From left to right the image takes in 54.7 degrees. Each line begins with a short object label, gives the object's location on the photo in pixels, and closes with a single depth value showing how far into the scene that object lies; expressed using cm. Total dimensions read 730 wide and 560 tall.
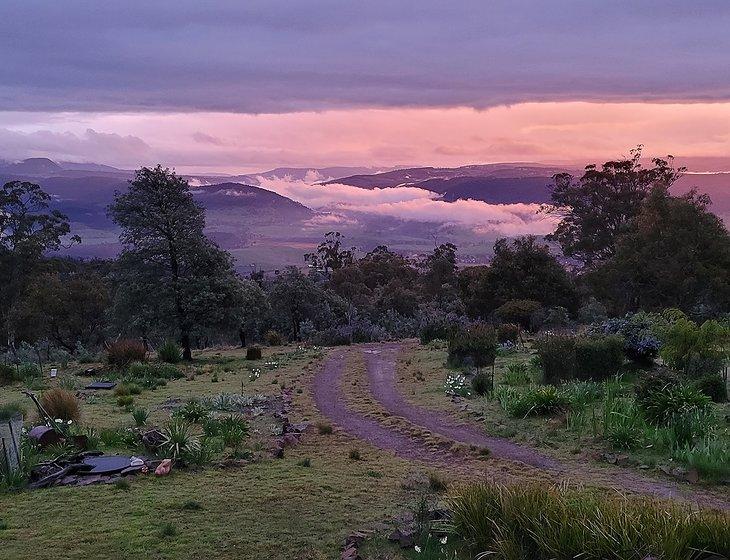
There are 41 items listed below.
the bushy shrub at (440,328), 2962
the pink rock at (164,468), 979
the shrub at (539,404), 1333
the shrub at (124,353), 2275
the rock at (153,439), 1084
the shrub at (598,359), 1602
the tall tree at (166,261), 2642
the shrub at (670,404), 1175
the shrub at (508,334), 2663
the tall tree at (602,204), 4531
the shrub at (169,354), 2517
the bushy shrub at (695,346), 1422
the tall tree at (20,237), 3791
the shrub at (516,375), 1661
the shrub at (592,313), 3356
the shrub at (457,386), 1622
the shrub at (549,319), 3106
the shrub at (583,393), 1348
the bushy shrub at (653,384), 1260
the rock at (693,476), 936
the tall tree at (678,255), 2784
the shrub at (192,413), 1326
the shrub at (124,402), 1558
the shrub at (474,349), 2034
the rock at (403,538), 703
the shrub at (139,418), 1259
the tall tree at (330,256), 6950
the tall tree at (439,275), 5622
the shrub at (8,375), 1992
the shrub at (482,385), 1594
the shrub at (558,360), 1608
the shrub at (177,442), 1034
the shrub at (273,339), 3369
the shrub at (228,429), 1150
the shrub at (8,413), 976
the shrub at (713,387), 1319
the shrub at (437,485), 898
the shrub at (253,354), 2620
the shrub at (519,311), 3303
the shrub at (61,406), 1276
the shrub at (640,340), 1675
